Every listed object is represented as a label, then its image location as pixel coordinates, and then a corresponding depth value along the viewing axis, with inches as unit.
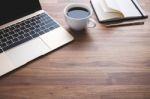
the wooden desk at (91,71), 25.6
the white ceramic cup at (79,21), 30.7
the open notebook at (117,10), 33.7
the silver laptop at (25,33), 28.3
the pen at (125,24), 33.5
